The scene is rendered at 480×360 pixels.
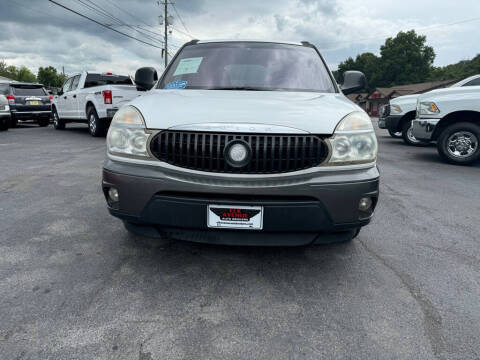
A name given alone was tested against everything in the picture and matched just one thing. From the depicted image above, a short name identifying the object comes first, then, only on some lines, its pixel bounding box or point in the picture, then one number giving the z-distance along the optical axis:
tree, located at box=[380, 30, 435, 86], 69.12
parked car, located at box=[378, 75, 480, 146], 9.35
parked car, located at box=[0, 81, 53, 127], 12.58
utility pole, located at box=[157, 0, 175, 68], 34.11
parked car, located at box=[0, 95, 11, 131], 10.74
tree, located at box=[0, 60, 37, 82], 106.19
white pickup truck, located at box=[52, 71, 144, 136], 9.20
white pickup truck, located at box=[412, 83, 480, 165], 6.53
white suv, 2.00
